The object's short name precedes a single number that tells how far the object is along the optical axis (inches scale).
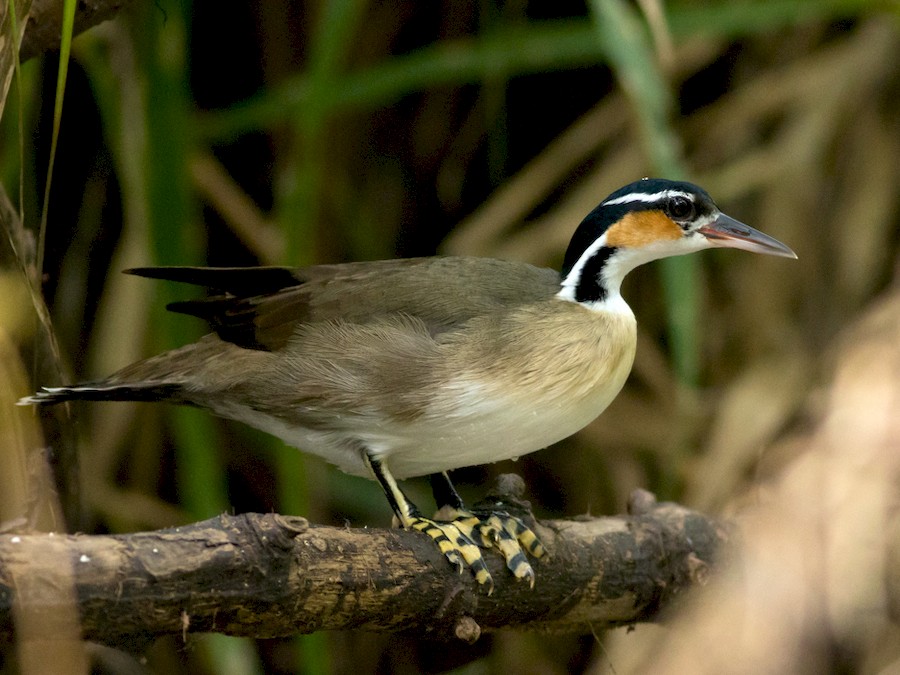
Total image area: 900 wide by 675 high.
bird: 191.6
